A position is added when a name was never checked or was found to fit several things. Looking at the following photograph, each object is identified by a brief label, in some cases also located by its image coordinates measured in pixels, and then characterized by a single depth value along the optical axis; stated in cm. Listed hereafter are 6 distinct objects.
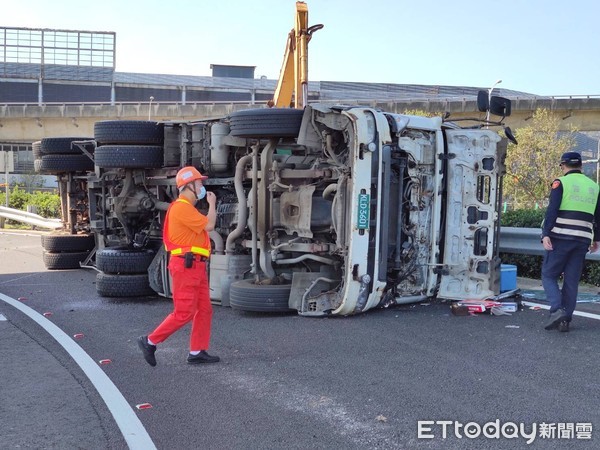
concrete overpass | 3484
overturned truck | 691
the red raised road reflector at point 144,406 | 439
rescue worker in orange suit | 533
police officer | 620
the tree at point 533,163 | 2648
